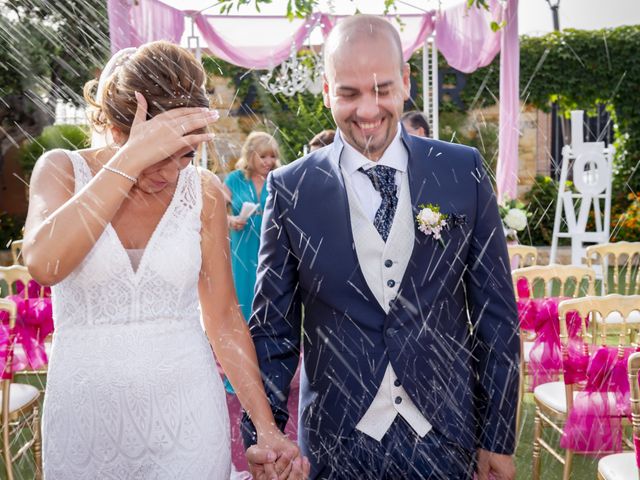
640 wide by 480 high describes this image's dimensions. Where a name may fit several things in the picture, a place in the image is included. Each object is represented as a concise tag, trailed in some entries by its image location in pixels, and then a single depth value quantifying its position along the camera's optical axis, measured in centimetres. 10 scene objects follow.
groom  183
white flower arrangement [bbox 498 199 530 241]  615
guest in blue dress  627
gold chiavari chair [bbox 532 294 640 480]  367
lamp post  1516
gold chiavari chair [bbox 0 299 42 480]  377
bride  181
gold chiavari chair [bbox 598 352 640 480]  286
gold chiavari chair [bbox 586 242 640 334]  593
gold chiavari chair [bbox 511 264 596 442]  483
